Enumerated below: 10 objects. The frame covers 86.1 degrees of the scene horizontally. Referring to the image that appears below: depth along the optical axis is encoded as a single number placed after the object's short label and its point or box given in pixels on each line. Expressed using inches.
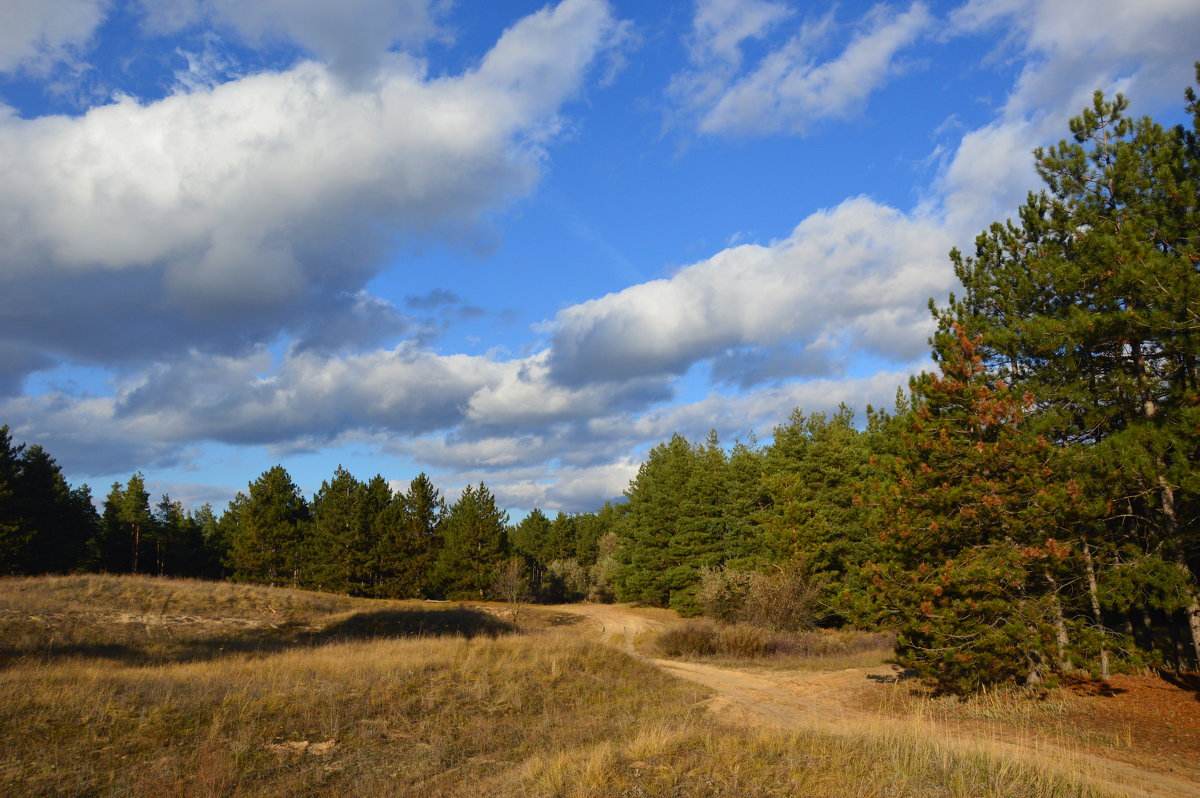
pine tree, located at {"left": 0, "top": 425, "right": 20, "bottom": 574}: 1624.0
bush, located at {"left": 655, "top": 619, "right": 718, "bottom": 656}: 1113.4
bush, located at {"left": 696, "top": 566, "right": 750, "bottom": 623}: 1354.6
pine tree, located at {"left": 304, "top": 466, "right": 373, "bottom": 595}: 2015.3
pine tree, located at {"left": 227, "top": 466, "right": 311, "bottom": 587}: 2095.2
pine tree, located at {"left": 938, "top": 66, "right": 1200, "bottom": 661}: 479.2
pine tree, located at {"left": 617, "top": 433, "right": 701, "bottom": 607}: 1855.3
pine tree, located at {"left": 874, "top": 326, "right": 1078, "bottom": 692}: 535.8
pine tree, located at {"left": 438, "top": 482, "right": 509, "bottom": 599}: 2017.7
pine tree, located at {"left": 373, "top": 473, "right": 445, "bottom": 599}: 2066.9
